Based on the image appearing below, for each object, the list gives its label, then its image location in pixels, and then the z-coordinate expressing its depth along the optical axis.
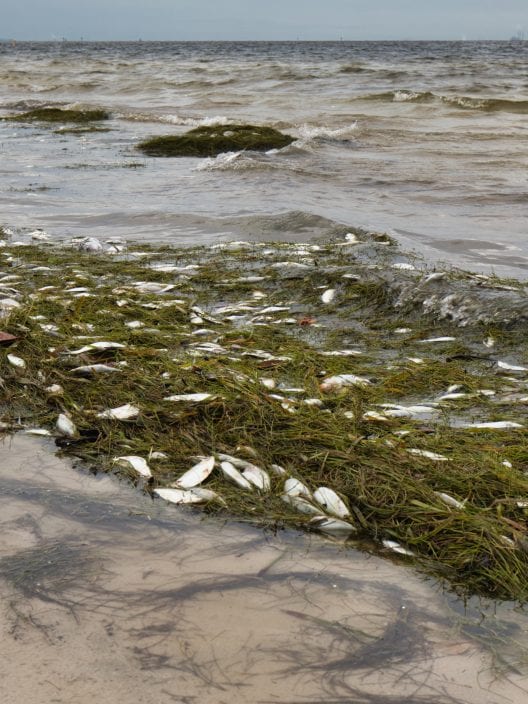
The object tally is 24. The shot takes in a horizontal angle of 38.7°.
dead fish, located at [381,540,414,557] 3.27
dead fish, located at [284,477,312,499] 3.65
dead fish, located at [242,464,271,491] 3.73
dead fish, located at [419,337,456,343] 6.03
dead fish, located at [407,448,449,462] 3.87
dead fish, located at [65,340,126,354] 5.36
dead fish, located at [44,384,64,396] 4.74
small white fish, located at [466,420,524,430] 4.30
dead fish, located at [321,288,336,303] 7.09
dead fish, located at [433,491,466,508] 3.50
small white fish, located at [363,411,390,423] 4.32
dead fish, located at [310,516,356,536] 3.42
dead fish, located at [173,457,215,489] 3.73
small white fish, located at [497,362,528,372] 5.38
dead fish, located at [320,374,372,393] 4.84
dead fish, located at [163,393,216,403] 4.54
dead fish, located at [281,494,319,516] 3.53
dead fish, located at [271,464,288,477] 3.82
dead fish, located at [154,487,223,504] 3.61
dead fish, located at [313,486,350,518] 3.51
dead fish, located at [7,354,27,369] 5.13
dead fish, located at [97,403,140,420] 4.45
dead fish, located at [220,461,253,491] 3.73
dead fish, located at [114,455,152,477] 3.88
